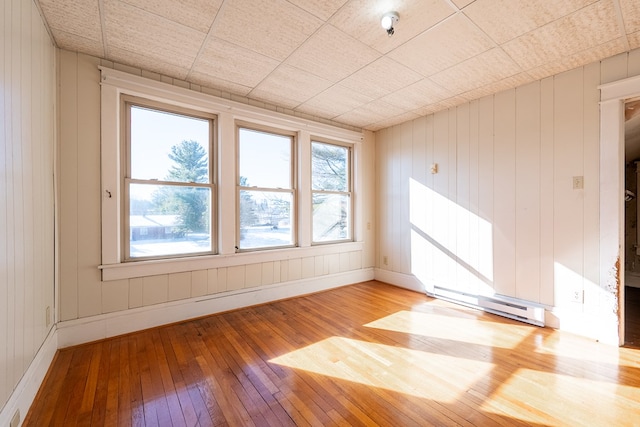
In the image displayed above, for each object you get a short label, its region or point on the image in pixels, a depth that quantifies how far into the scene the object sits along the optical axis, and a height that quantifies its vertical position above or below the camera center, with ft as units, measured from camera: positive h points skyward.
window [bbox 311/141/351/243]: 13.50 +1.16
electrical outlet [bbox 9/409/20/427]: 4.50 -3.52
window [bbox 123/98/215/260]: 8.80 +1.14
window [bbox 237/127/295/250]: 11.14 +1.05
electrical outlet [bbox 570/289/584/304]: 8.41 -2.66
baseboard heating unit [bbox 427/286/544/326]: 9.18 -3.54
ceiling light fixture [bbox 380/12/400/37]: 6.15 +4.50
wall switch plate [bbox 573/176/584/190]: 8.42 +0.94
